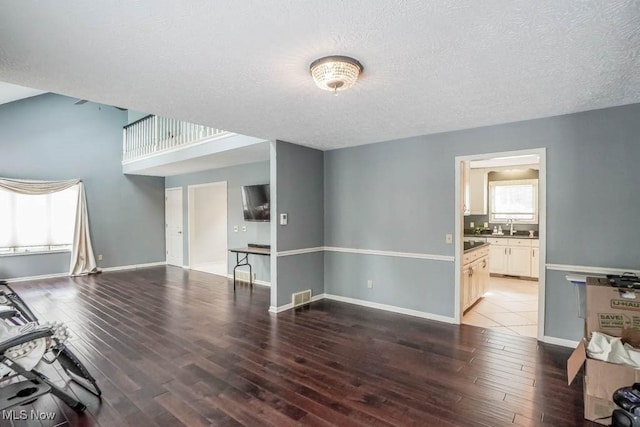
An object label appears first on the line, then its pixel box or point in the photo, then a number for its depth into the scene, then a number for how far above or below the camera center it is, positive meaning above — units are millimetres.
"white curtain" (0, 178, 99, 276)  6695 -573
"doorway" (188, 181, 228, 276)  7910 -473
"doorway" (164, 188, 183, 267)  8242 -387
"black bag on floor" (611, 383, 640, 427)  1798 -1192
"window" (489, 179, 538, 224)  6973 +254
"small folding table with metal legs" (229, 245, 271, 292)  5543 -763
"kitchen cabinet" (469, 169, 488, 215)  7135 +479
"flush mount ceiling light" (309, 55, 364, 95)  2047 +958
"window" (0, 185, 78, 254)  6309 -224
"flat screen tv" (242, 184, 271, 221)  5859 +174
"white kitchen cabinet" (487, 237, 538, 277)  6398 -980
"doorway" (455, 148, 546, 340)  3863 -589
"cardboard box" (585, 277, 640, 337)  2383 -782
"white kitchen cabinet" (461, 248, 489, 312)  4211 -1011
